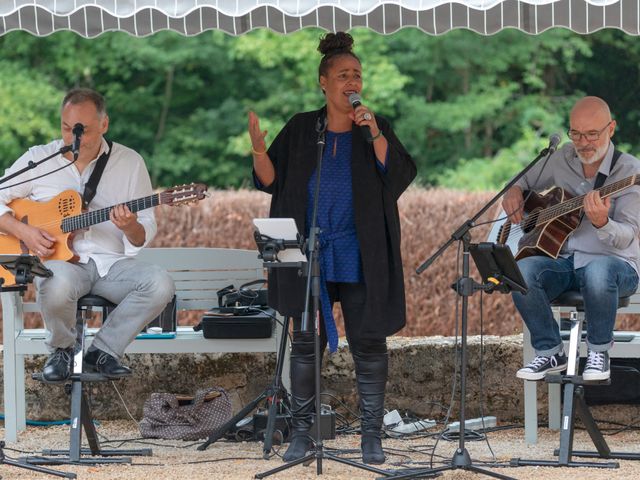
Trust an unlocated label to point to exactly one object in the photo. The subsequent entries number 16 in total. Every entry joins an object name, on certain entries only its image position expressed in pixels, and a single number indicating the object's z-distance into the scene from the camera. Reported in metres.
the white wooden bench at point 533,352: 10.72
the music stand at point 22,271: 9.32
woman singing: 9.62
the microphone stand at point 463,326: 8.75
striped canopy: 9.52
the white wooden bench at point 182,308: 11.22
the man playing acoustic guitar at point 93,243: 10.01
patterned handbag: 11.18
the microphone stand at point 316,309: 9.00
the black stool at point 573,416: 9.65
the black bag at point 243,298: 11.63
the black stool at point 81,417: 9.82
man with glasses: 9.81
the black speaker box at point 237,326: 11.08
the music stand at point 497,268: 9.11
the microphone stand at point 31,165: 9.66
